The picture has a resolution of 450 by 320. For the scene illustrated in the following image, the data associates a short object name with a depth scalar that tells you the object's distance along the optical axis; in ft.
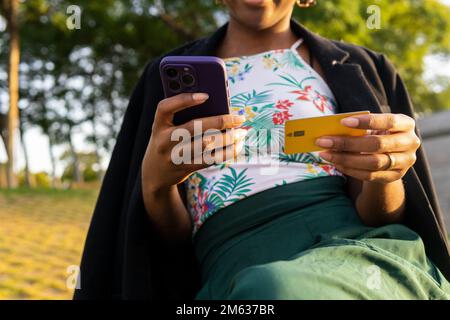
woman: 4.71
